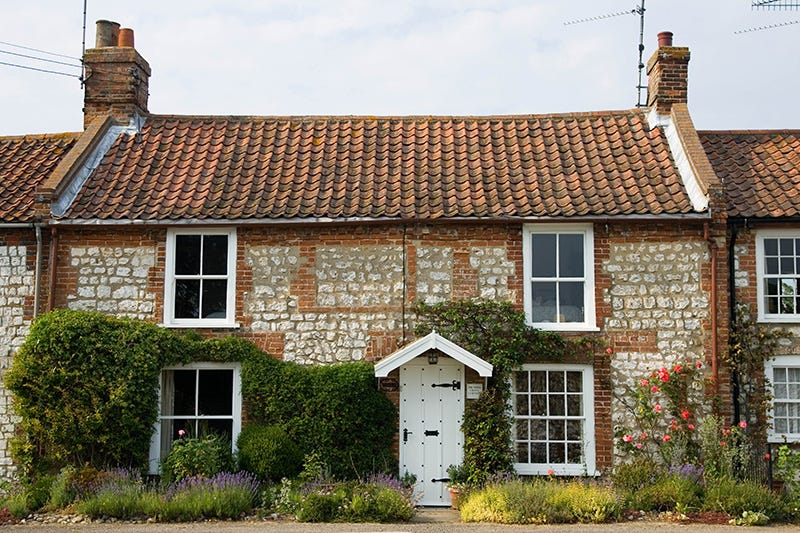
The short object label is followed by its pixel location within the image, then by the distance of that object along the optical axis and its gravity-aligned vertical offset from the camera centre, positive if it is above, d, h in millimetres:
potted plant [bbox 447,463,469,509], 15398 -1740
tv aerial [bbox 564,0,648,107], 21062 +7598
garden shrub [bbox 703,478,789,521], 14078 -1827
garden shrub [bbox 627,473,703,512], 14304 -1819
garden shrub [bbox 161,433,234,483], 15305 -1429
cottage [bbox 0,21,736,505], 16172 +1763
